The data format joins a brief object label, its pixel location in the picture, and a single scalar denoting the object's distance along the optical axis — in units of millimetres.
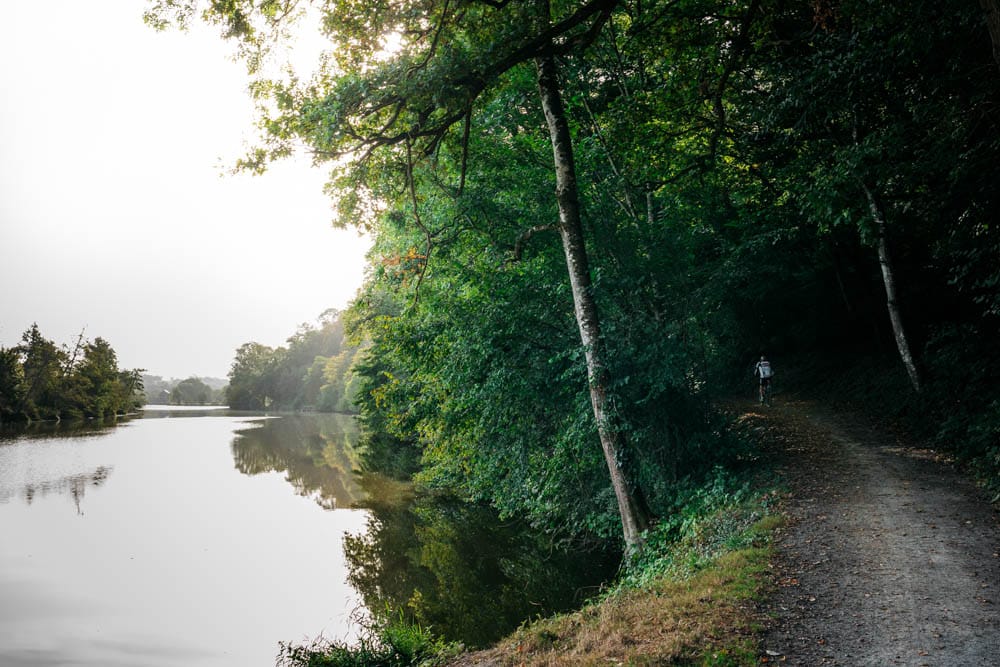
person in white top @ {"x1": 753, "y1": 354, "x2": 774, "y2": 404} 17281
